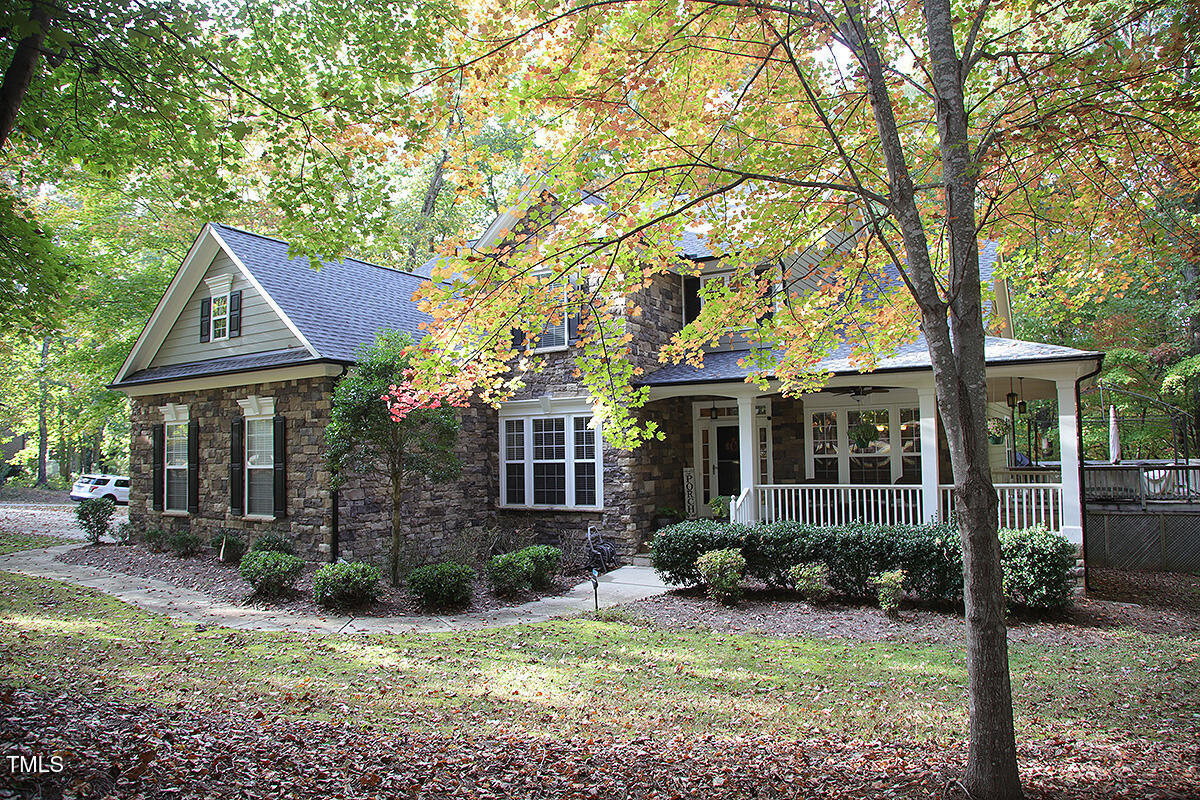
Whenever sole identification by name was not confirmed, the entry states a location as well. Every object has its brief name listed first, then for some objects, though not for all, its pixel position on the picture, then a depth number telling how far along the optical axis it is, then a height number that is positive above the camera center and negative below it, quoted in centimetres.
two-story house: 1150 +19
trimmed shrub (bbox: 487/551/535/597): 990 -187
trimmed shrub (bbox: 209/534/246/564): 1223 -178
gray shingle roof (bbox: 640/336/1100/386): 941 +114
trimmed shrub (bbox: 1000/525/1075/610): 812 -160
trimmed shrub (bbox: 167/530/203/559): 1315 -180
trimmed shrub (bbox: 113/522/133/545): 1508 -183
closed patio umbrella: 1438 -14
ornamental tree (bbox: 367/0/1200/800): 394 +209
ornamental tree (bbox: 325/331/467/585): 991 +23
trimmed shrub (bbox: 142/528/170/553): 1389 -180
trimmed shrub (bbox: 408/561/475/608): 934 -190
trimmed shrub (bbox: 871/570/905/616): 852 -193
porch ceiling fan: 1254 +83
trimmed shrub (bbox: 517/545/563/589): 1041 -184
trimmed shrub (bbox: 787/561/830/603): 906 -189
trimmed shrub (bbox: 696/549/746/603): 927 -181
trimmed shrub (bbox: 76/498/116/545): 1527 -148
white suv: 2322 -125
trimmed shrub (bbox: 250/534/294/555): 1135 -160
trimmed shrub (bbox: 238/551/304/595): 966 -175
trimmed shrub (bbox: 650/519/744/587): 990 -153
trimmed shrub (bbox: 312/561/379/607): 924 -185
